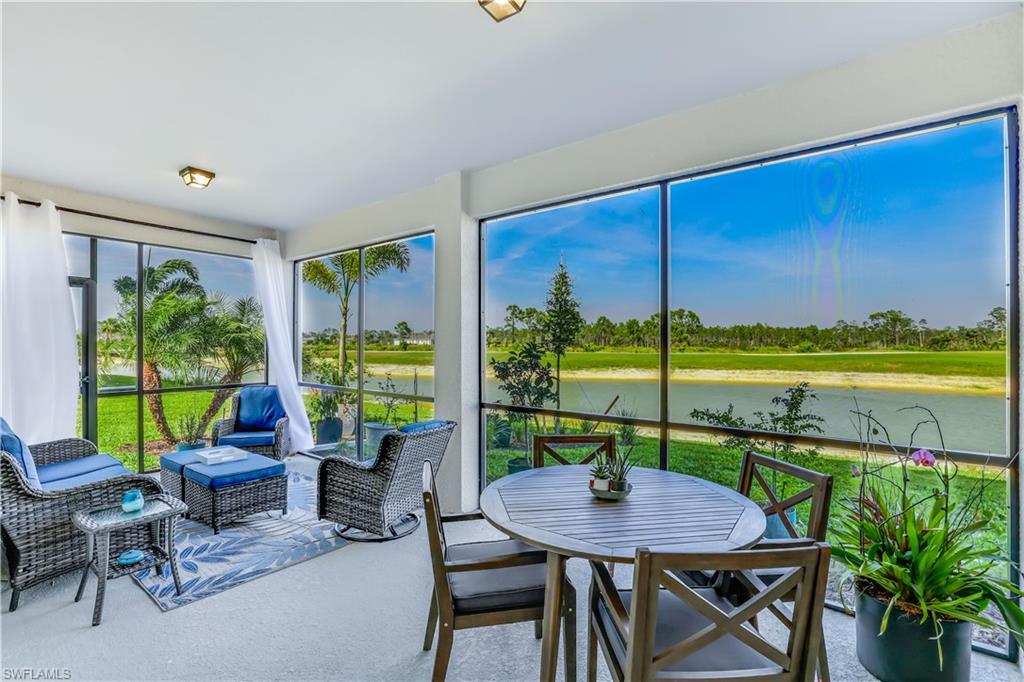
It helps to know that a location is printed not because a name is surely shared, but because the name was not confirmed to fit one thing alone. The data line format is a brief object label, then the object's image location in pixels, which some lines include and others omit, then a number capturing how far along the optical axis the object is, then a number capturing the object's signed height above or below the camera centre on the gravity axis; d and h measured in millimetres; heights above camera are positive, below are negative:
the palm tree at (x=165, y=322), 4762 +278
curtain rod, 4217 +1247
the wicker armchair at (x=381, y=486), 3188 -988
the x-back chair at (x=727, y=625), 1197 -747
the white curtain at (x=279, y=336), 5477 +135
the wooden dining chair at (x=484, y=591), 1730 -939
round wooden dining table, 1641 -682
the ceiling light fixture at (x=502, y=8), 1858 +1361
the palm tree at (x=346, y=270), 4859 +868
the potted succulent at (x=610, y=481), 2082 -604
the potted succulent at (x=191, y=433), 5145 -947
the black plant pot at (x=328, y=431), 5445 -983
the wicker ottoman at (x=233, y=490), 3406 -1070
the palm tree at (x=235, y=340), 5398 +89
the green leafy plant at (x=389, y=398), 4805 -528
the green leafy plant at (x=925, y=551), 1839 -858
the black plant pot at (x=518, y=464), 3789 -954
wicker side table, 2387 -1088
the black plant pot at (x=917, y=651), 1844 -1215
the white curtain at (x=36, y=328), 3795 +167
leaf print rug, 2699 -1365
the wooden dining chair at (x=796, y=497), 1963 -679
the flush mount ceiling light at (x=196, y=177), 3682 +1362
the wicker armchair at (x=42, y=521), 2426 -928
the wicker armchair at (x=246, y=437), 4652 -901
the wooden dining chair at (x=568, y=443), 2779 -575
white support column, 3863 +77
